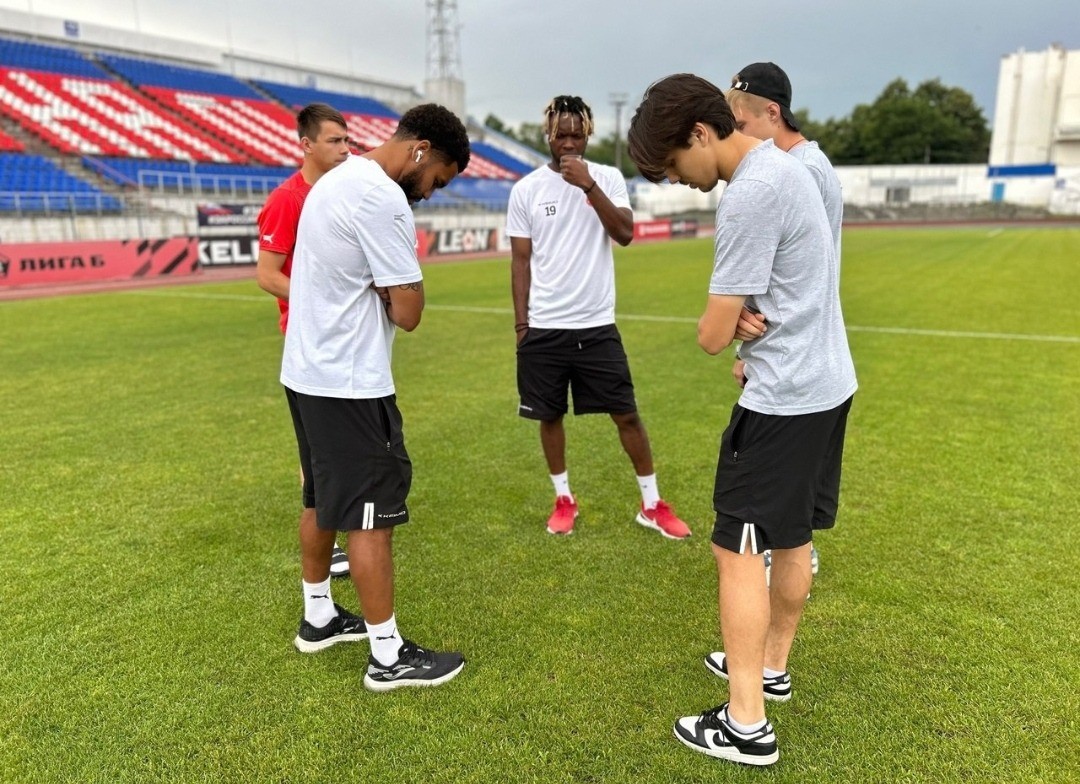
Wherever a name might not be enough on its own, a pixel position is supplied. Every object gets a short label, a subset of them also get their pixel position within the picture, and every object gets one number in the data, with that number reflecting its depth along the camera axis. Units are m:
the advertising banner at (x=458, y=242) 26.30
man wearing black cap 2.54
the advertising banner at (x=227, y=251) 19.73
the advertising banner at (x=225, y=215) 22.77
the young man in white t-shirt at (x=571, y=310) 3.83
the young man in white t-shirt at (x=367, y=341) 2.32
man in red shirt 3.44
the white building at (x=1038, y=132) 53.78
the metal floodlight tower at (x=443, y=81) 49.34
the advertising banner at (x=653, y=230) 36.90
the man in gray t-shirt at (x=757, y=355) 1.92
